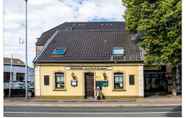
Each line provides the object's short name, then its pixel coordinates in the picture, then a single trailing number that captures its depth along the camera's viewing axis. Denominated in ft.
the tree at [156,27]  63.30
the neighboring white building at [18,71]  123.55
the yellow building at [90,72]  75.72
